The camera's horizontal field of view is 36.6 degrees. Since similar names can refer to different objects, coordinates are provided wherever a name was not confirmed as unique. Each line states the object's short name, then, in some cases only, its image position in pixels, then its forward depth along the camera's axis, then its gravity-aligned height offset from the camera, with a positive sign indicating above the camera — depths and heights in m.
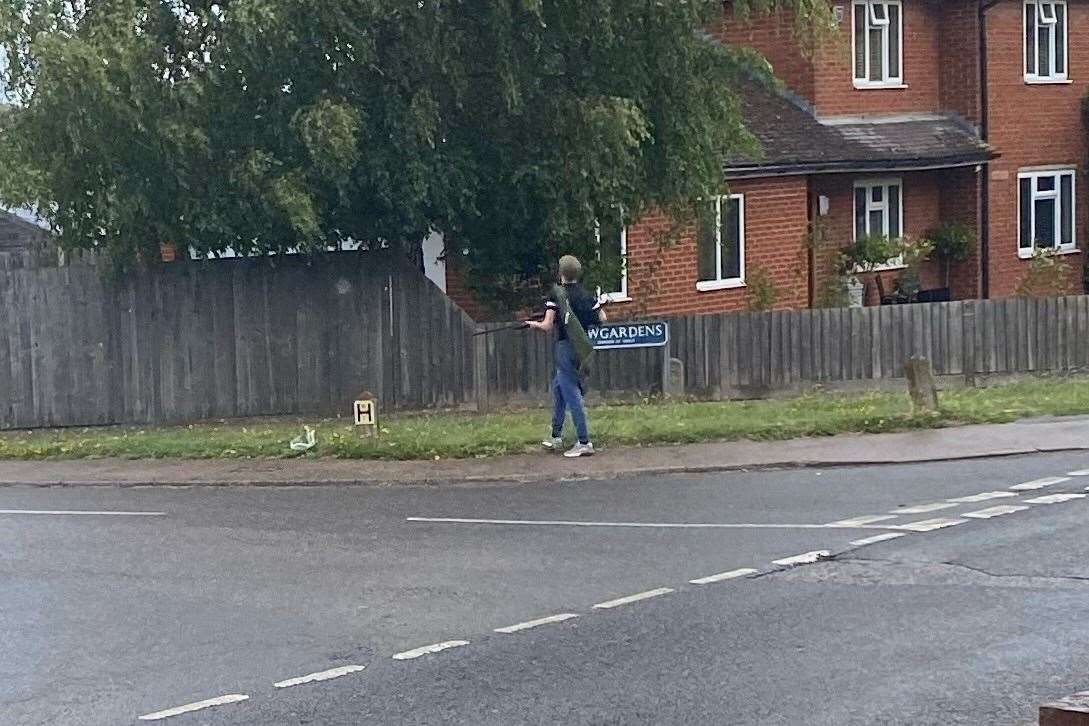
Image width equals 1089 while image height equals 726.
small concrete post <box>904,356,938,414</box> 17.28 -1.06
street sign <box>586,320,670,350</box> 19.14 -0.49
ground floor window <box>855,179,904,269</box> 29.69 +1.37
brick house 27.11 +2.32
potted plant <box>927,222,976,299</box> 30.53 +0.78
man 15.50 -0.50
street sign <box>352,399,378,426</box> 16.67 -1.11
